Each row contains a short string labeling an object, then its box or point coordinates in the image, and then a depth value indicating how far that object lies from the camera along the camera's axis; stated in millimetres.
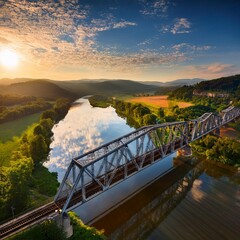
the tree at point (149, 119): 100000
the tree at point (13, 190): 33538
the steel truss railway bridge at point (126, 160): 33500
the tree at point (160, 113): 115156
